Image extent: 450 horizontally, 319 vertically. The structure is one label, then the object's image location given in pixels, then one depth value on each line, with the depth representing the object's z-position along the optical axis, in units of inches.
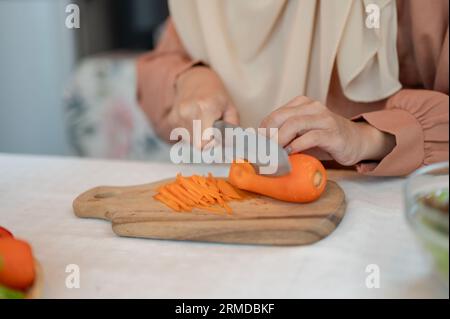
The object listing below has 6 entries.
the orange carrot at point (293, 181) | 26.7
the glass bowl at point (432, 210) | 18.8
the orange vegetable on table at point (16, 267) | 19.9
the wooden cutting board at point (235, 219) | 24.8
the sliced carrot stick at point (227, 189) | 28.1
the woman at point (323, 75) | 29.9
